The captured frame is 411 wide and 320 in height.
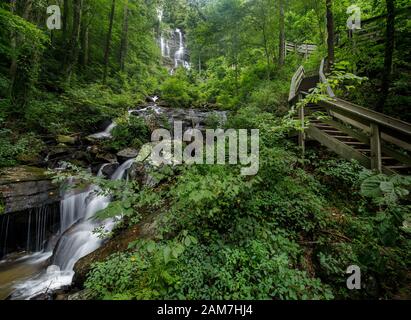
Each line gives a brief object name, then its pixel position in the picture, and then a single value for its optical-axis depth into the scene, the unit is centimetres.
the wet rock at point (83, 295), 304
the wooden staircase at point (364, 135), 352
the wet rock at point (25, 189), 573
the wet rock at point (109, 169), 794
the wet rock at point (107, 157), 857
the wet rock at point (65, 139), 880
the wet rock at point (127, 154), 878
